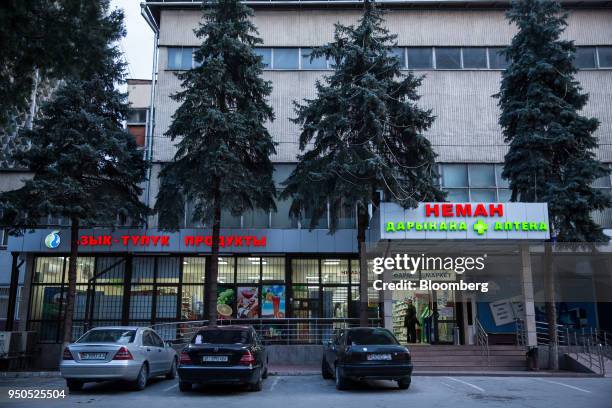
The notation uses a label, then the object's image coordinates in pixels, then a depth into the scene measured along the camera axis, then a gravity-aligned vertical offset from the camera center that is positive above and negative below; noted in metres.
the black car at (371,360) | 12.42 -1.27
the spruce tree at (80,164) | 18.83 +4.92
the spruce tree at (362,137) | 17.58 +5.54
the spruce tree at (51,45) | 10.45 +4.90
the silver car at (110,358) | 12.02 -1.23
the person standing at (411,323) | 22.64 -0.79
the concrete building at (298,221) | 23.22 +4.19
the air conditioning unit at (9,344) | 19.86 -1.53
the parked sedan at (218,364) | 11.84 -1.31
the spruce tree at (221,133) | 18.58 +5.79
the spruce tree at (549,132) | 18.47 +5.96
